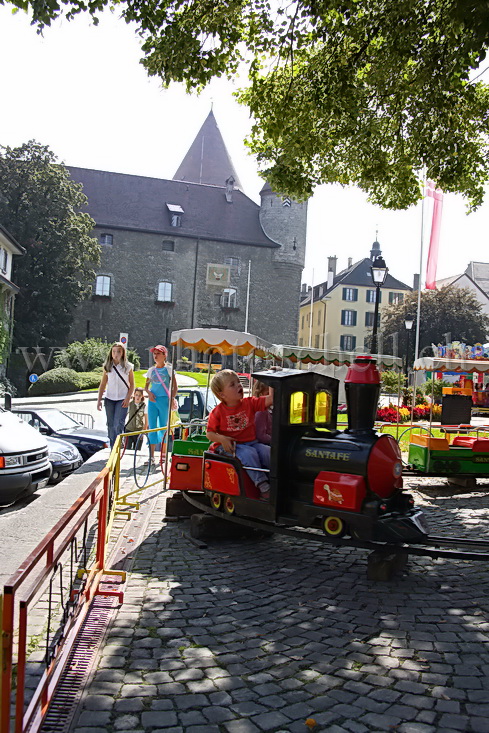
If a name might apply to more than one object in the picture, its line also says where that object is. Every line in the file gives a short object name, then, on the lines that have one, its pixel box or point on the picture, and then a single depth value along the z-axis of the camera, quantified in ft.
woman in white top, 30.12
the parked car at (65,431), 39.32
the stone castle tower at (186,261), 190.80
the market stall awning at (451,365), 45.50
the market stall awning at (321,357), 57.67
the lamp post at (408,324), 90.69
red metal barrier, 7.69
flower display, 66.08
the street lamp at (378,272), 56.03
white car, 26.02
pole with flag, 76.64
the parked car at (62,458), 32.91
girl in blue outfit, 33.01
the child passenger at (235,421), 19.84
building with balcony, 234.38
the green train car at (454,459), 32.53
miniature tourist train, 16.97
